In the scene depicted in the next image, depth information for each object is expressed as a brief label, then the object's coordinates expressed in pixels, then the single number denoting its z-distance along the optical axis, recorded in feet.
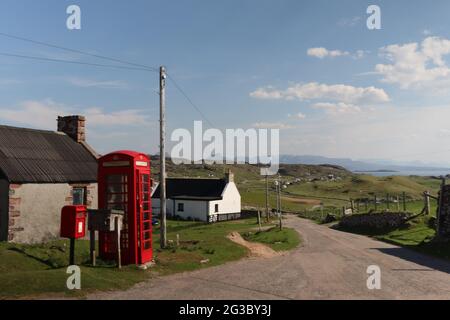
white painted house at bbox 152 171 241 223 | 193.06
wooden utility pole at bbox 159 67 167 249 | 72.91
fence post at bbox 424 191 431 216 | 121.66
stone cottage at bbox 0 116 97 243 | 67.26
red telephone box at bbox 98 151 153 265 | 55.06
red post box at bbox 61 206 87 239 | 50.55
